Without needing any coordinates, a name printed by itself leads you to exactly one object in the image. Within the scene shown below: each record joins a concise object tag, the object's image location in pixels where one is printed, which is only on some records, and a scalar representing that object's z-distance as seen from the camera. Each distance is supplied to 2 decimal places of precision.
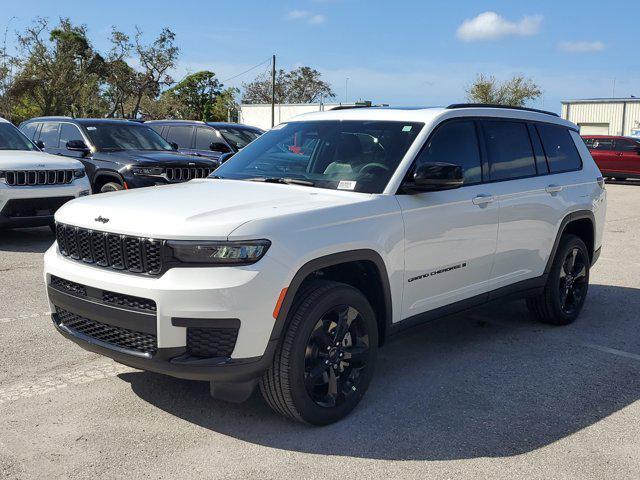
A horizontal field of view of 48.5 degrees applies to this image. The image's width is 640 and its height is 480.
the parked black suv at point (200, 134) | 14.14
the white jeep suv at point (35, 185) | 9.18
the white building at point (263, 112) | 56.62
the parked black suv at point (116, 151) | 10.35
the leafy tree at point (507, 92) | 59.56
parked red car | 25.05
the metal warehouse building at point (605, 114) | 54.28
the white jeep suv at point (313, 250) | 3.56
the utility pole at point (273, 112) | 53.11
